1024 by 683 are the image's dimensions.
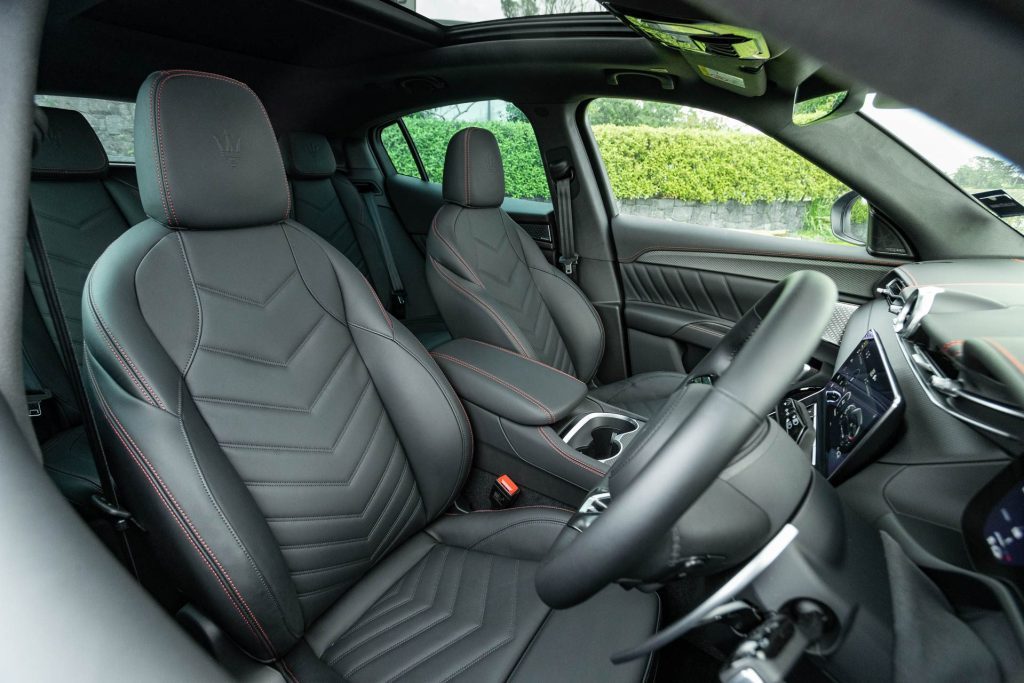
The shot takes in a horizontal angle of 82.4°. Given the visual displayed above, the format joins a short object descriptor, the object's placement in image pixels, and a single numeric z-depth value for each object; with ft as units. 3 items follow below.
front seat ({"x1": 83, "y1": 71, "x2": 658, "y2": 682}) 3.27
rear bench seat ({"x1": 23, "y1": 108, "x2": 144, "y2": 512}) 6.30
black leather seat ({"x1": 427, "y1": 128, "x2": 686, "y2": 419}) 7.02
